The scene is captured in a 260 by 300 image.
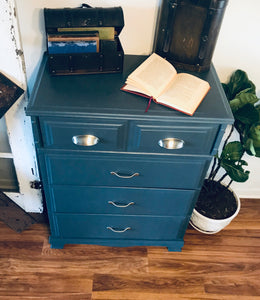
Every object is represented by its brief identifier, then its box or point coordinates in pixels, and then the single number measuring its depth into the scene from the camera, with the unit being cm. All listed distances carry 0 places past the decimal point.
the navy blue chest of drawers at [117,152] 138
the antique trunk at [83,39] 143
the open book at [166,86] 141
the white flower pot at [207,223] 202
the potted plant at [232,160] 167
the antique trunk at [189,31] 144
